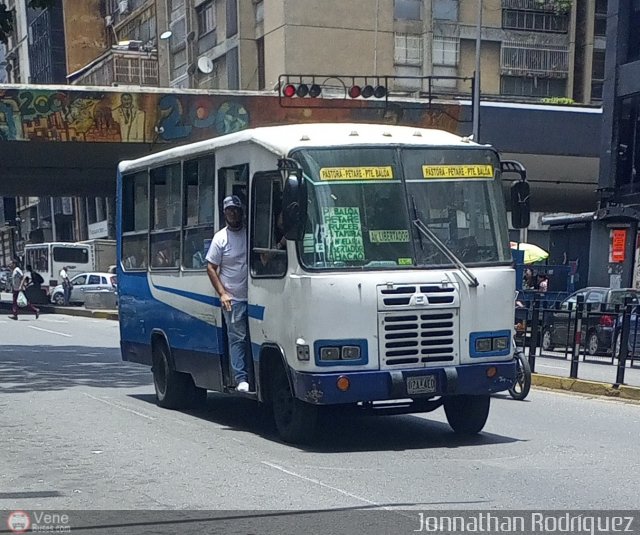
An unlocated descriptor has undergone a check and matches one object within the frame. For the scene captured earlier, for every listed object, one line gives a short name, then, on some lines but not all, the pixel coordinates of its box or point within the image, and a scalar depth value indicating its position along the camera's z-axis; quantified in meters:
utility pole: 26.56
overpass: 31.91
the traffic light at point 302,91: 26.22
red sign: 30.09
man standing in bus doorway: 10.24
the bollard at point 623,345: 13.59
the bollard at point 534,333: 15.34
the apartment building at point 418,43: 47.03
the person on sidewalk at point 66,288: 44.91
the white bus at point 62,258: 54.28
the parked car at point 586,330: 14.80
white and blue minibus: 9.09
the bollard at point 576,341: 14.69
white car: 45.10
